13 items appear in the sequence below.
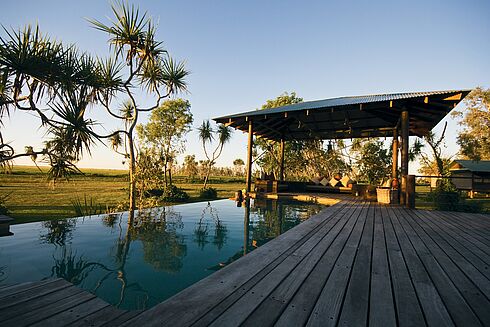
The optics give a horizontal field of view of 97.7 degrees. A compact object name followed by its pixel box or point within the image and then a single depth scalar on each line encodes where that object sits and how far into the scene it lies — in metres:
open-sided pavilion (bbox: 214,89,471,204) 7.10
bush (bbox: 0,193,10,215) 5.62
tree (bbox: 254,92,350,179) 18.92
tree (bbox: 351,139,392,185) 18.45
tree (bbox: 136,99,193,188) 20.44
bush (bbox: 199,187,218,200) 15.53
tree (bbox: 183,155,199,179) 27.28
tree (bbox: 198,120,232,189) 20.42
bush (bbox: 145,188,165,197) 13.24
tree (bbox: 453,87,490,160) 21.06
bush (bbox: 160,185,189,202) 13.15
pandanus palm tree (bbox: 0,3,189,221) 5.20
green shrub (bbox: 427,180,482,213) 7.90
